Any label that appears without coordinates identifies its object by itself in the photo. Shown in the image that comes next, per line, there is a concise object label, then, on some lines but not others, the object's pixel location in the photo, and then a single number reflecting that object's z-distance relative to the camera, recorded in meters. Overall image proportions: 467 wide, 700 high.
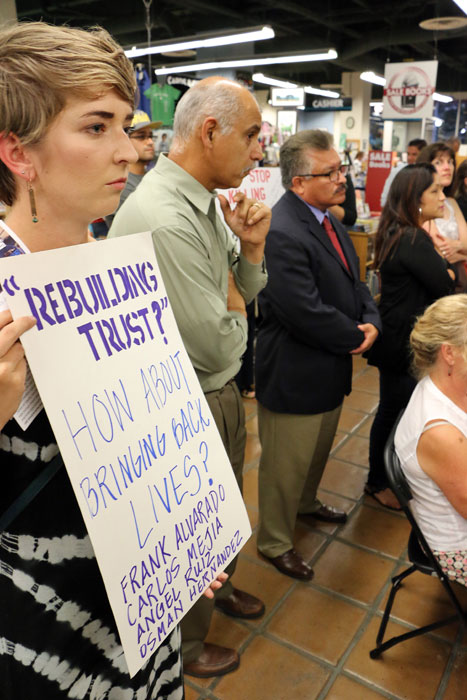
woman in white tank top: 1.63
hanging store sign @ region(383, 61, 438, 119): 7.48
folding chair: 1.75
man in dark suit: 2.12
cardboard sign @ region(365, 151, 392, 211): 6.91
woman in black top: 2.60
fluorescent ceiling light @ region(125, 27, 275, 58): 6.70
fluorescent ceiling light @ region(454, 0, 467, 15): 5.74
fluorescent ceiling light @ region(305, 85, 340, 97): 15.05
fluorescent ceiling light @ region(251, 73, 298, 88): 12.86
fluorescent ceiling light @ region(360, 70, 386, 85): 11.26
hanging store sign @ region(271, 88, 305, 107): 10.76
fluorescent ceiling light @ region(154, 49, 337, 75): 8.57
